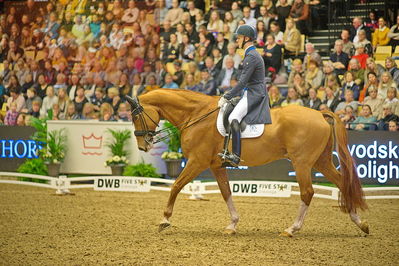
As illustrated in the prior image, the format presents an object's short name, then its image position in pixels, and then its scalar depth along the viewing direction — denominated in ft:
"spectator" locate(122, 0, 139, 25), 65.18
